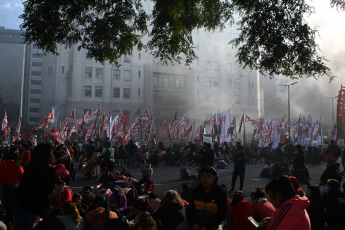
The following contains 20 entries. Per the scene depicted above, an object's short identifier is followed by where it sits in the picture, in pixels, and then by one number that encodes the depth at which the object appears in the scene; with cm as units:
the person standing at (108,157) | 1263
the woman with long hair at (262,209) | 589
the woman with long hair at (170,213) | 491
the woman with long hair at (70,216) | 496
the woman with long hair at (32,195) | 411
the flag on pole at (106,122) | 3139
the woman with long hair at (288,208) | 308
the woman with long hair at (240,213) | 557
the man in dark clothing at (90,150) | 1811
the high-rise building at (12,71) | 9712
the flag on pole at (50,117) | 2732
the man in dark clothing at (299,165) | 1223
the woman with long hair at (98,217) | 518
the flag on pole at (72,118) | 2814
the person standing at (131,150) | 2180
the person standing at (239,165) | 1143
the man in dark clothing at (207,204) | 397
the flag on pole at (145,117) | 3222
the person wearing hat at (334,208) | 657
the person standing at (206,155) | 1145
